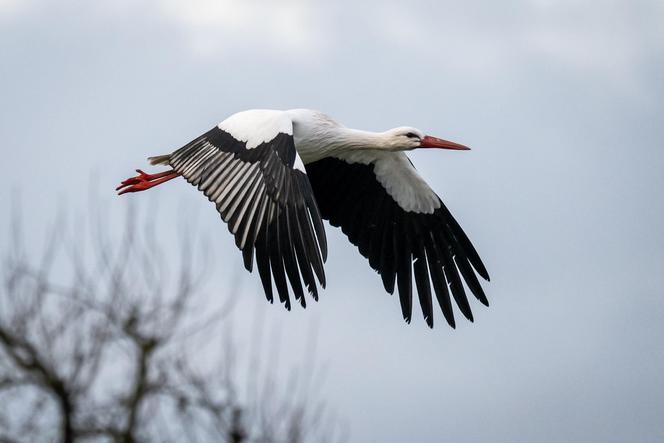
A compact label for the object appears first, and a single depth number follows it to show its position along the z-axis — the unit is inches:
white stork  839.1
